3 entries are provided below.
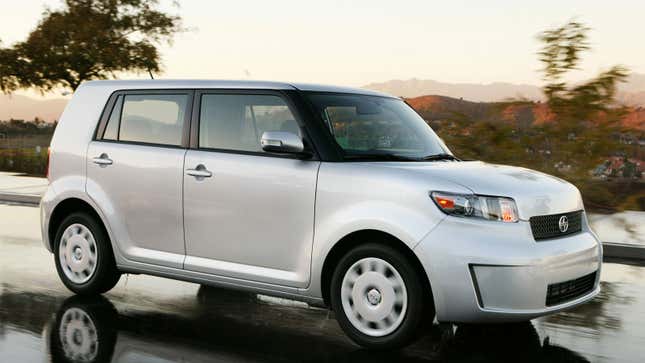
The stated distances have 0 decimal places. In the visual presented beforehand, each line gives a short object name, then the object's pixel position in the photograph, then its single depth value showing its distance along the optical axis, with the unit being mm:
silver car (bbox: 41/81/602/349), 5613
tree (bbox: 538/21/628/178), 11289
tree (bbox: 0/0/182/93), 35781
